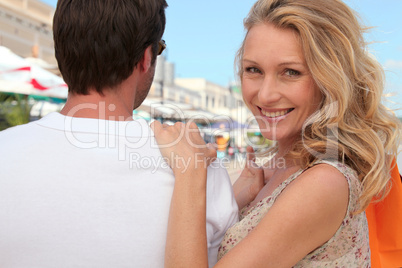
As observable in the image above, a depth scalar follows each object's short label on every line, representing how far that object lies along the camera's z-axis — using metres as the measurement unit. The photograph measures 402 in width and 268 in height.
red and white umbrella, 5.88
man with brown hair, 1.15
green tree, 7.58
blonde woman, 1.32
